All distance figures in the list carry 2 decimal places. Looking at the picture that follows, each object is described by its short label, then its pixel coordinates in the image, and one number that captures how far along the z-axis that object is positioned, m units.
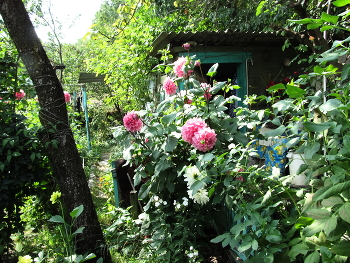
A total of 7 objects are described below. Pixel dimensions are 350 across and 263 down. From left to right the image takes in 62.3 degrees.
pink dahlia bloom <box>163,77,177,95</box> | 2.21
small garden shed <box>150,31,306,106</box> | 4.78
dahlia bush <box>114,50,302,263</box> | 1.61
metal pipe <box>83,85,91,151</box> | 7.87
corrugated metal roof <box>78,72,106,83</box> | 8.73
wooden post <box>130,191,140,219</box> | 3.39
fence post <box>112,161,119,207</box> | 3.71
